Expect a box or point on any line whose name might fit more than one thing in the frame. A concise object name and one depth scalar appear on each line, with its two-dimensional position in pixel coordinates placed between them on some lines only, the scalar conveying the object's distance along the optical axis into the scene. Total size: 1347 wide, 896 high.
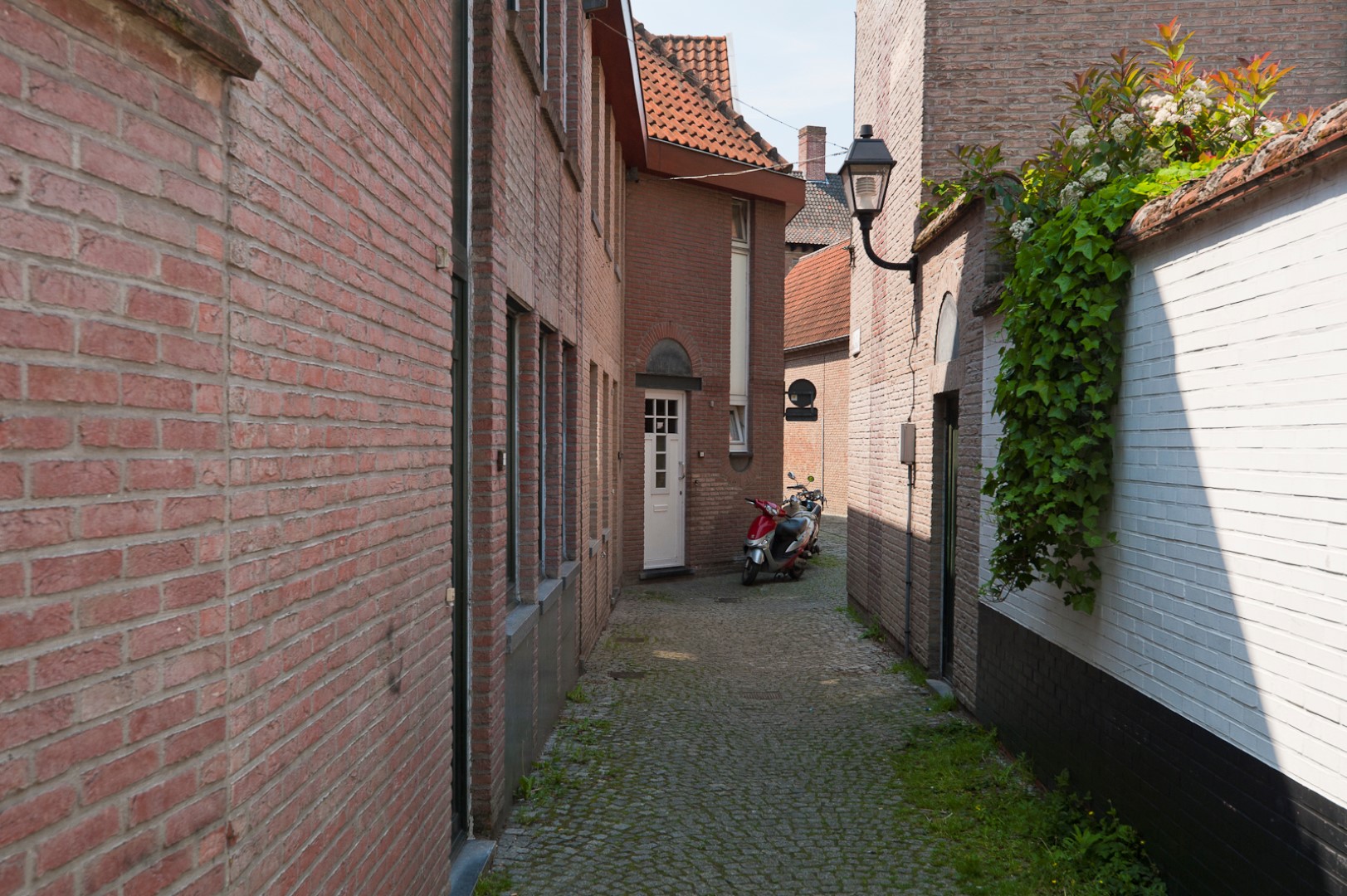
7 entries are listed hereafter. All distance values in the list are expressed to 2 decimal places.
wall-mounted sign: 16.30
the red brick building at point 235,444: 1.47
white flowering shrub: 4.71
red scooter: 14.71
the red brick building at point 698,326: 14.60
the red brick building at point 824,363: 25.66
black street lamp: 9.01
